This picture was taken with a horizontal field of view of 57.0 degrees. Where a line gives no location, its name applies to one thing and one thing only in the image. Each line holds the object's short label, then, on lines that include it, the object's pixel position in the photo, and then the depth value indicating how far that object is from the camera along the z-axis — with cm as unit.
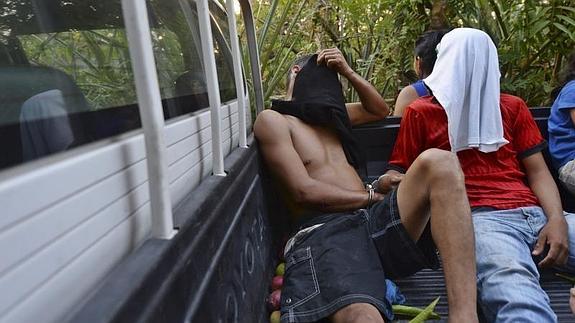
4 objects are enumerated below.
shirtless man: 178
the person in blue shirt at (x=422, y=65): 319
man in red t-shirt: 217
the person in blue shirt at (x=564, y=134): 239
